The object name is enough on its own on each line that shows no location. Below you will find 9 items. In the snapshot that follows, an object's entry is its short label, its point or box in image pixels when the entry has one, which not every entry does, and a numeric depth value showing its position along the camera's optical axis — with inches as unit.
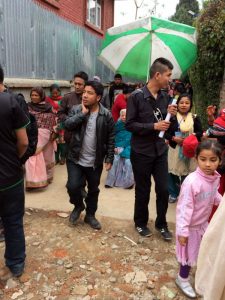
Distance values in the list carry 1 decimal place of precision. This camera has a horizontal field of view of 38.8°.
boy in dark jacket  136.4
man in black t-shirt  95.0
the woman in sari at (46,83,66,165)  252.4
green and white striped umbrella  180.7
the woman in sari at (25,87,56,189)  188.7
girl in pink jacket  97.4
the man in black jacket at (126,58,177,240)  129.0
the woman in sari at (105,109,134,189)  202.5
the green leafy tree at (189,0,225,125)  240.4
